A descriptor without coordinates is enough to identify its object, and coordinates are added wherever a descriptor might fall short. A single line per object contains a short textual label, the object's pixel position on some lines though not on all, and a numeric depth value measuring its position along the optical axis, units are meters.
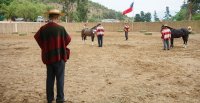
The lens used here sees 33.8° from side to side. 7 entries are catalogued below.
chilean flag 48.06
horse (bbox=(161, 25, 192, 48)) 21.81
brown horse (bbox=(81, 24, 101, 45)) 25.50
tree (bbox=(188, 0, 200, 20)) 102.81
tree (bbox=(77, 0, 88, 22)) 92.19
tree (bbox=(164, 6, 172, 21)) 151.82
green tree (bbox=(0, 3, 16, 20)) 88.06
